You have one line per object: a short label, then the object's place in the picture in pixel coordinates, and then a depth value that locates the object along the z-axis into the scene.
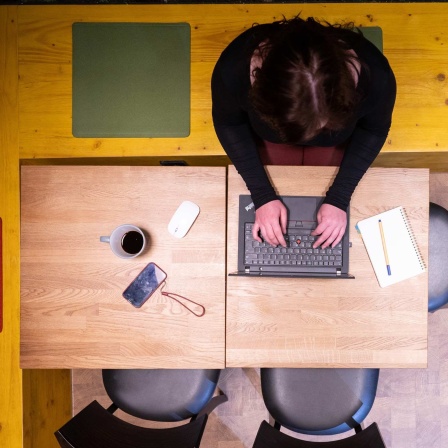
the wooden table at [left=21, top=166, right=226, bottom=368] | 1.38
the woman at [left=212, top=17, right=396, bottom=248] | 0.90
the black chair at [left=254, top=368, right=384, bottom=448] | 1.56
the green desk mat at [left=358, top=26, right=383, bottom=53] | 1.57
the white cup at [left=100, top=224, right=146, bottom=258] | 1.34
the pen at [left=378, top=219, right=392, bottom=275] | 1.35
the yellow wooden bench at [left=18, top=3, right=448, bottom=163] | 1.58
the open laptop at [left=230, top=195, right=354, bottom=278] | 1.34
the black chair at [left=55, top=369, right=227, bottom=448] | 1.62
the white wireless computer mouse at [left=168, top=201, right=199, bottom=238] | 1.39
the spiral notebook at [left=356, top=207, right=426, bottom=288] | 1.35
